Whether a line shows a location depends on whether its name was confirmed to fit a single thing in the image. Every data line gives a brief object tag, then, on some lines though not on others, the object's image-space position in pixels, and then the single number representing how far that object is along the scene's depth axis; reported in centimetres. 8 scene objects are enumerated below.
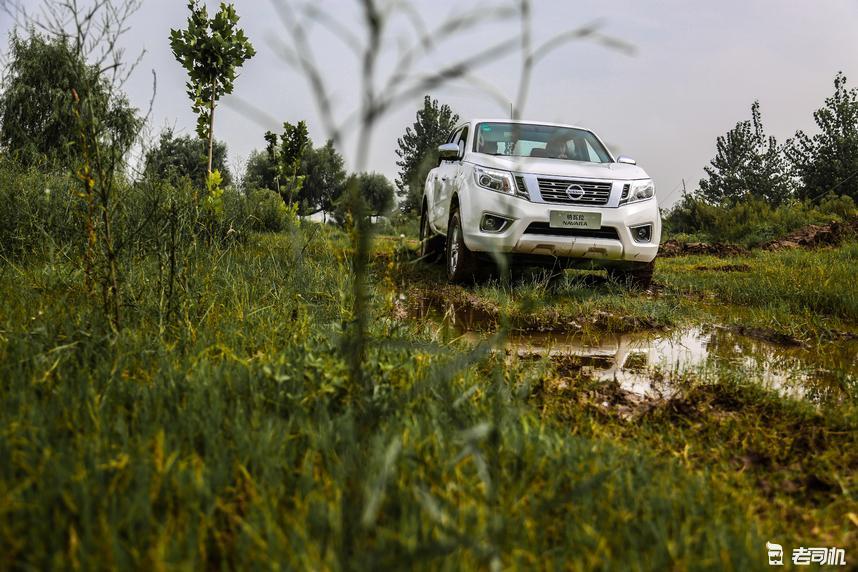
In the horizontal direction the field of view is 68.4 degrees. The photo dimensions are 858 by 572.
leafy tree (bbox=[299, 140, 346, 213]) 5141
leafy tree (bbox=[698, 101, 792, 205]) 4856
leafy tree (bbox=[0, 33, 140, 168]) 2108
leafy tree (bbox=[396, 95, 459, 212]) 5068
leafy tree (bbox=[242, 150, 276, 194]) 4731
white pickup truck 598
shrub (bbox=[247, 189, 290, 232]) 1234
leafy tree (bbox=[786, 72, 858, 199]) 4178
